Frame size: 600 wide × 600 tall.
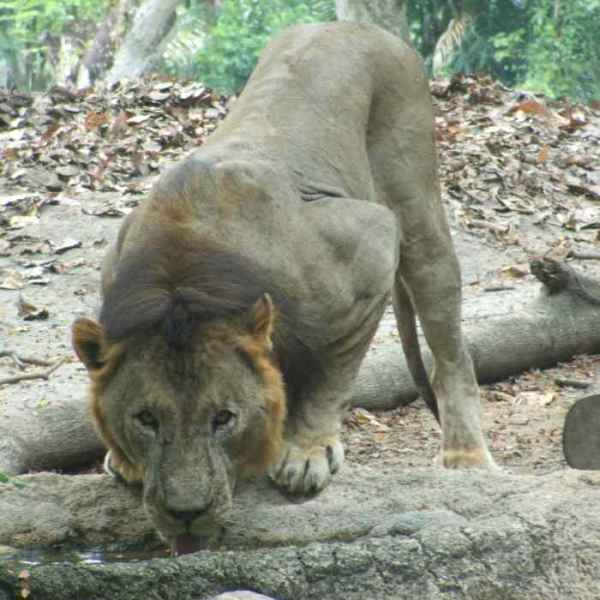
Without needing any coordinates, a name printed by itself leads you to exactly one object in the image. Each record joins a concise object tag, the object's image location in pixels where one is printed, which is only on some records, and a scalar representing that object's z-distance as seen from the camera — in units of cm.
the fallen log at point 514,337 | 1477
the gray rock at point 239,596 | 643
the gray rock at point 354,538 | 695
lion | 817
